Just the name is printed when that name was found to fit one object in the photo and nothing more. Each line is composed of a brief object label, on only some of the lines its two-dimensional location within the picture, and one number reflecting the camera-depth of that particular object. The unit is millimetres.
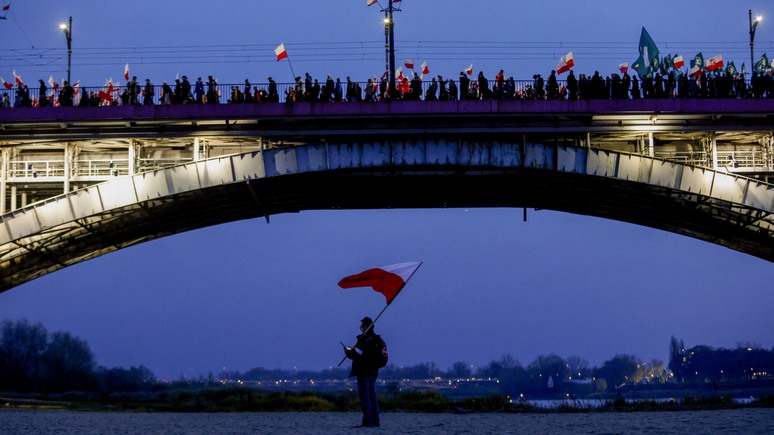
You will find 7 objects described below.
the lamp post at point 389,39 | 44812
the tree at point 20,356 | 62688
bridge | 39344
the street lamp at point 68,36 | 49188
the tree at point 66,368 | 64062
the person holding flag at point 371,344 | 21391
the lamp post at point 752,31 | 49038
